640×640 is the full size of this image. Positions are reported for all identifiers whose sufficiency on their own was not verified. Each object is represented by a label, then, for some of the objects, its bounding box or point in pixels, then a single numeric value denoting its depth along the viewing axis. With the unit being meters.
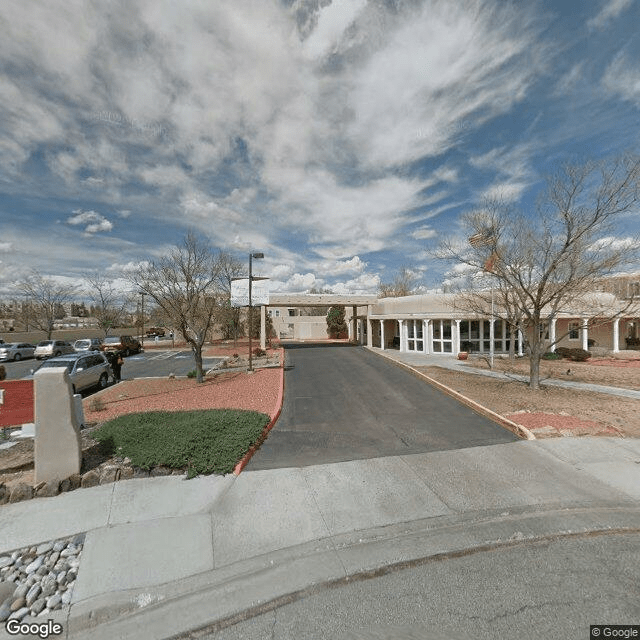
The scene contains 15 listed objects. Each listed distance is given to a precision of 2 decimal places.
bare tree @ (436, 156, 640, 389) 11.04
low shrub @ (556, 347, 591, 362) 21.50
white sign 19.45
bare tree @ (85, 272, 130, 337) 41.54
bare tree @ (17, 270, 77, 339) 37.88
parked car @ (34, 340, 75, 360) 24.53
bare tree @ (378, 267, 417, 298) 54.12
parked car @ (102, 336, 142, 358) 26.95
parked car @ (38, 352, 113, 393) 12.29
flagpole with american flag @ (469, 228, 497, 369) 12.93
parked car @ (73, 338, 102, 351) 26.43
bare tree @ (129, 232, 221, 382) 16.33
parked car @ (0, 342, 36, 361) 25.29
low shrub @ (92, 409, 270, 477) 5.89
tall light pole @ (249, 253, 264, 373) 16.19
